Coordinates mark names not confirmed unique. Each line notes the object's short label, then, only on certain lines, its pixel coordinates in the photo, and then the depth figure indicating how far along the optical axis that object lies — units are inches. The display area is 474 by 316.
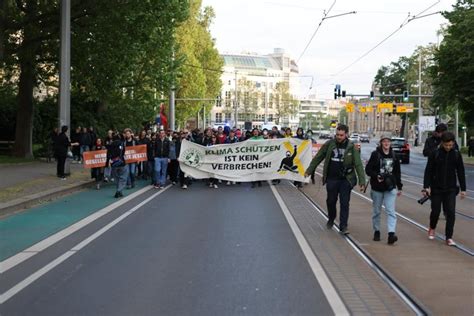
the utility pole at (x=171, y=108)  1557.7
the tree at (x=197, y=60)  1923.0
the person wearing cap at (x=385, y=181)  354.3
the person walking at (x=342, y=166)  390.0
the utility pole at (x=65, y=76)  749.3
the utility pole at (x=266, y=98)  4989.9
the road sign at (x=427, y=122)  2615.2
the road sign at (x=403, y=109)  2797.7
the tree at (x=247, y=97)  4510.3
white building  4579.2
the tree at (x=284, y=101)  4667.8
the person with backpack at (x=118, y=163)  611.2
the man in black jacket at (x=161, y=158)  717.9
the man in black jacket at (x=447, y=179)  351.3
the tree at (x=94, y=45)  902.4
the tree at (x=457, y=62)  1446.9
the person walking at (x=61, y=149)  729.0
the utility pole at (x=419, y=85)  2901.1
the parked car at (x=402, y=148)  1492.1
